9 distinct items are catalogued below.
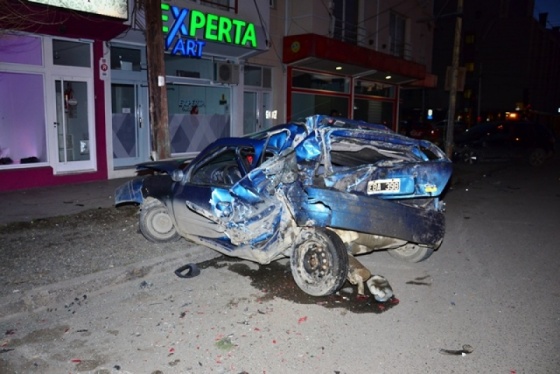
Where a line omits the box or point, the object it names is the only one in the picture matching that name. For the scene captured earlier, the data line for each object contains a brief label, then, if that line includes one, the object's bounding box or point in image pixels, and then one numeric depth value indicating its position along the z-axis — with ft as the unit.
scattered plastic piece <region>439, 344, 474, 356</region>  12.89
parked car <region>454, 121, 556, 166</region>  59.06
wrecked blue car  16.29
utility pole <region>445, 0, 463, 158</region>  52.70
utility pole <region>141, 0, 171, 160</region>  28.81
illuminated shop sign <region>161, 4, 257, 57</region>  39.93
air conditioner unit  47.67
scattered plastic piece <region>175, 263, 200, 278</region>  19.36
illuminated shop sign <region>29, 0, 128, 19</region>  31.46
